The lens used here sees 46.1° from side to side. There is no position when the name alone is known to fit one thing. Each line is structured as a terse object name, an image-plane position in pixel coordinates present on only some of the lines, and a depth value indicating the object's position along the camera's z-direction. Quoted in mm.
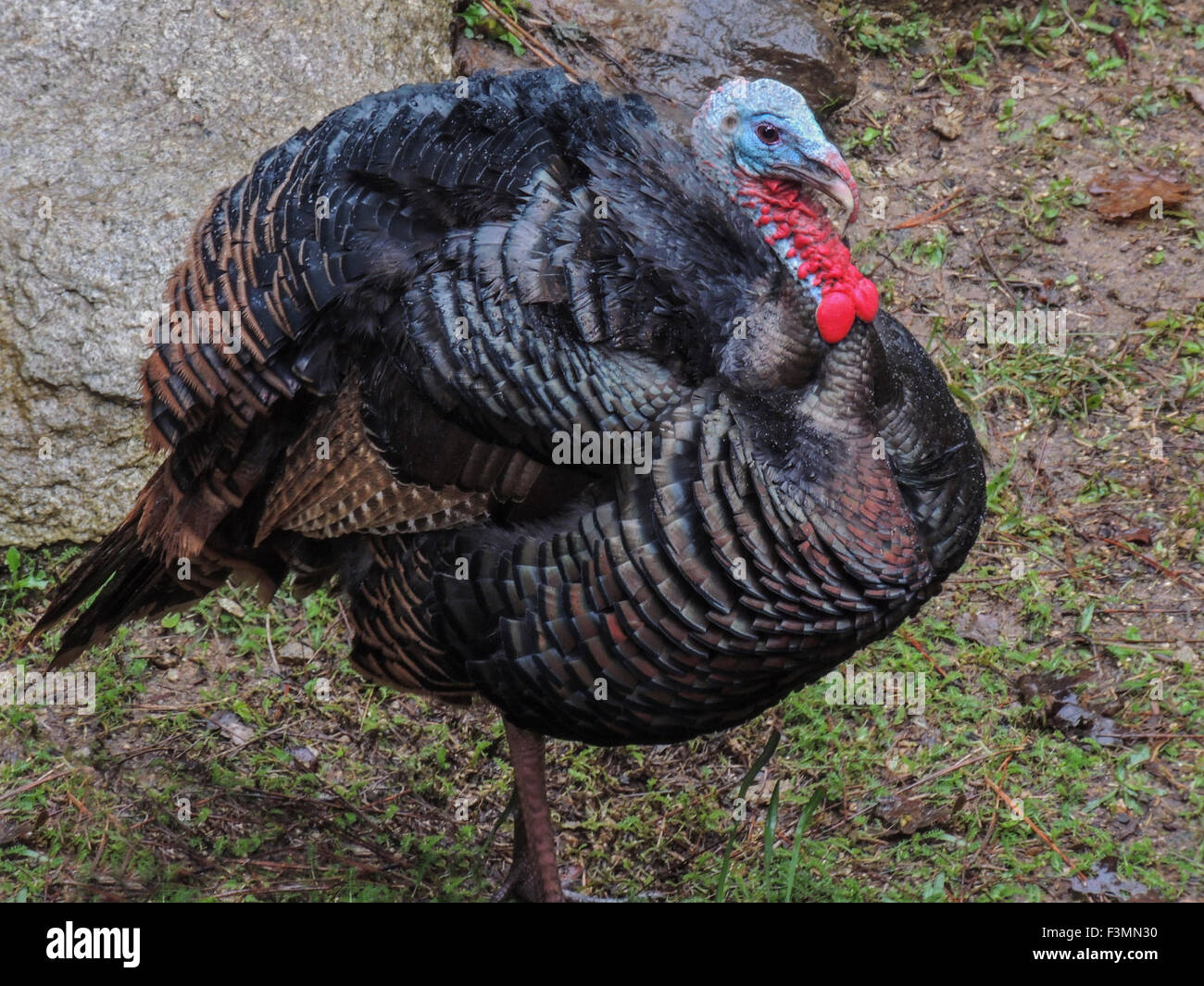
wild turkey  3100
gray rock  4816
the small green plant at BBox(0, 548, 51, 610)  4820
